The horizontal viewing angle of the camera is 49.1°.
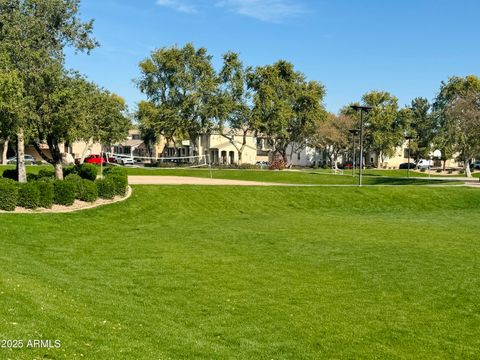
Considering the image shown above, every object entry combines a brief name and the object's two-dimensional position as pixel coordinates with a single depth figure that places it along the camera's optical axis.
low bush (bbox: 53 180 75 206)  22.88
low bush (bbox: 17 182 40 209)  21.36
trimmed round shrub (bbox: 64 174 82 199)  23.92
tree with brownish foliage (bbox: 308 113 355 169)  81.62
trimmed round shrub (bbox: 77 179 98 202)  24.27
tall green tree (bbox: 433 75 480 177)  46.00
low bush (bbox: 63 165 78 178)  36.24
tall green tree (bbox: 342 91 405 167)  87.12
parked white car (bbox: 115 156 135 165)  77.62
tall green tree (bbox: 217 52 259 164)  71.00
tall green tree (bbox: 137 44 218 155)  69.69
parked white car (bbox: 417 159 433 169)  94.02
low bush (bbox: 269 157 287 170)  66.77
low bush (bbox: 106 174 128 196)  26.84
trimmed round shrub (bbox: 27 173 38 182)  30.67
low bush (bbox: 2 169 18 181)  31.95
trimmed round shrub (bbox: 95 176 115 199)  25.66
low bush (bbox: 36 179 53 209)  21.80
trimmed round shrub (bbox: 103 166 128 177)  29.66
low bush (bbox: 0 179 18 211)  20.67
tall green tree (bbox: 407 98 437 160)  94.79
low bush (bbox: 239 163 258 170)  70.75
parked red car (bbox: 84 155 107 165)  70.06
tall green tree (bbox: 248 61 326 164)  71.38
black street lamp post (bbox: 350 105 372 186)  33.56
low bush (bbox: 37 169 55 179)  32.49
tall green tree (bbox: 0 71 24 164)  21.42
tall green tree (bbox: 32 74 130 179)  25.72
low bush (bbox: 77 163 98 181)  33.49
